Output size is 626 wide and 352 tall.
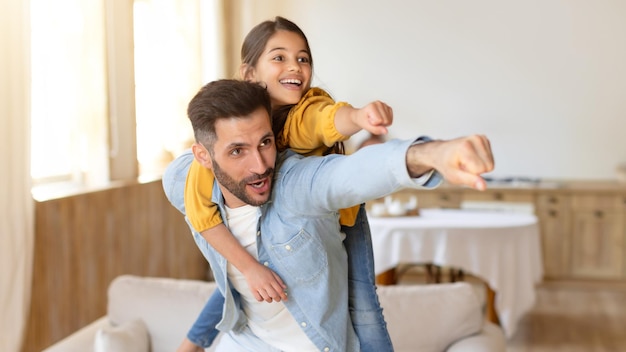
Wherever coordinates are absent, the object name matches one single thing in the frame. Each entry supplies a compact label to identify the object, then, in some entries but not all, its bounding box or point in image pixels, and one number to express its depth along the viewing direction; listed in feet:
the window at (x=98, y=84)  13.71
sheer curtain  11.50
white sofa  8.79
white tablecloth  14.98
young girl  5.07
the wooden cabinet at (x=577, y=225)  20.71
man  4.11
